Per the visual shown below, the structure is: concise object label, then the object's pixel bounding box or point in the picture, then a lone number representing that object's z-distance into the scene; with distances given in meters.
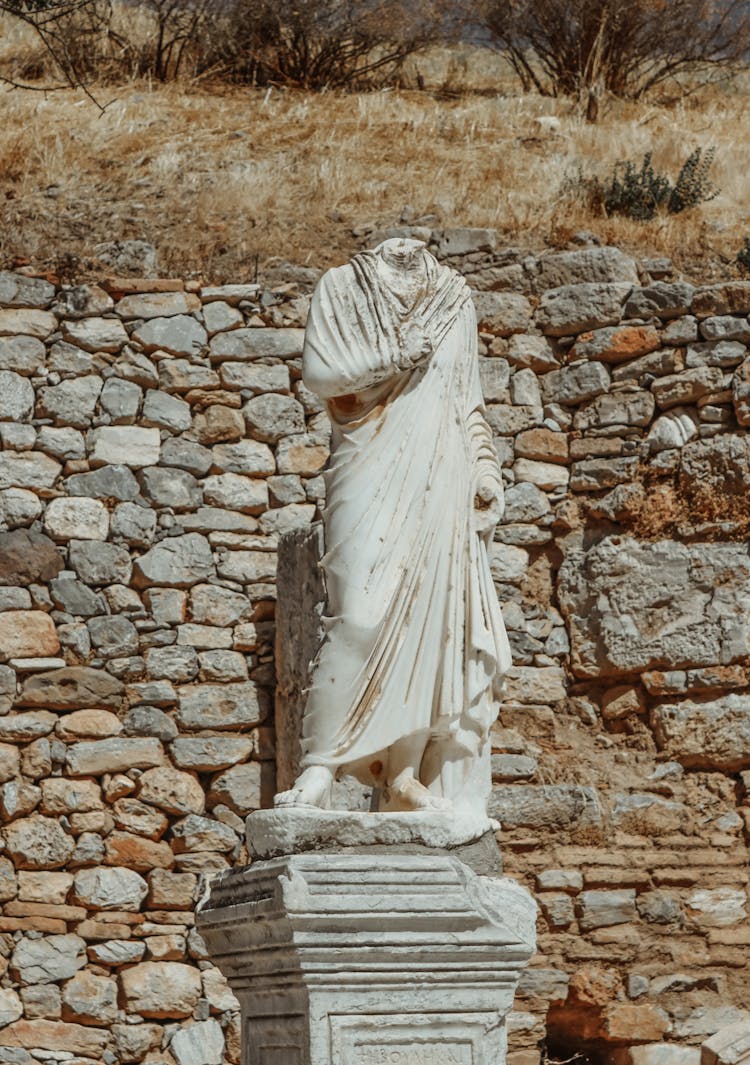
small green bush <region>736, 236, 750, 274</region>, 9.67
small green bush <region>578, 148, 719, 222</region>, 10.63
